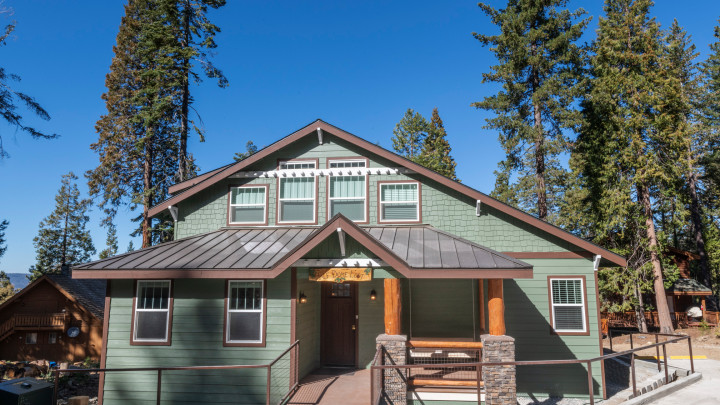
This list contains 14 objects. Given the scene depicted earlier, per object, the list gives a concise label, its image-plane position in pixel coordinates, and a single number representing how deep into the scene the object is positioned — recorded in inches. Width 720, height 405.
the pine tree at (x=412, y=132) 1354.6
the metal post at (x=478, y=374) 304.7
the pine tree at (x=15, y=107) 484.7
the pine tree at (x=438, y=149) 1274.6
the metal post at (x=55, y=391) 302.9
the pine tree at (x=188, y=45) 796.0
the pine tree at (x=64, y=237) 1590.8
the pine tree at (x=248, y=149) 1678.2
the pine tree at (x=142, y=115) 786.8
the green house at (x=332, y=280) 361.7
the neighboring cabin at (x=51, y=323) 823.1
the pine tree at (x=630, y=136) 768.9
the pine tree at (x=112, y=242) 1916.8
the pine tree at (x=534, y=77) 803.4
